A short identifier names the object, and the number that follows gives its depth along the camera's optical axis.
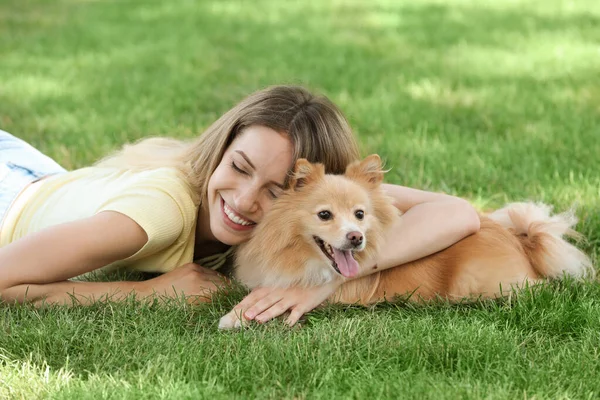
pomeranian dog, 3.02
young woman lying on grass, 3.04
